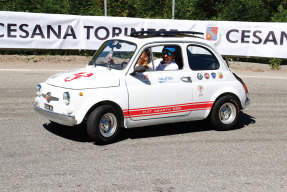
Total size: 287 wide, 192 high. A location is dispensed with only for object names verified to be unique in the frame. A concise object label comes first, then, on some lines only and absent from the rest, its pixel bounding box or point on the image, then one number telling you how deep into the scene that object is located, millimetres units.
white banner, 17562
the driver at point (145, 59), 7934
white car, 7324
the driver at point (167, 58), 8242
